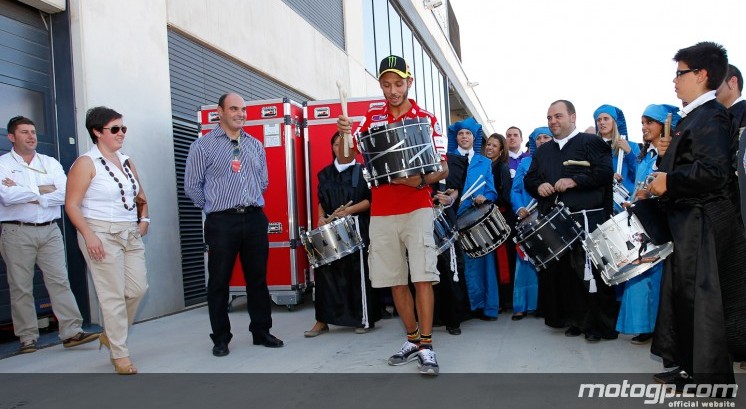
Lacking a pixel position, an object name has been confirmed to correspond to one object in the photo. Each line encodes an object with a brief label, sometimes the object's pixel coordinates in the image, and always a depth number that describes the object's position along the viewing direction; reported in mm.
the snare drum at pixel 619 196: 5246
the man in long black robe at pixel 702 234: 3160
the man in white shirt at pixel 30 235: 5309
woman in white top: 4398
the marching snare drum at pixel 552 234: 4742
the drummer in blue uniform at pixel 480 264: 6109
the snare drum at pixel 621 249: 3791
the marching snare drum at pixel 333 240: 5398
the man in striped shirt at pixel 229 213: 4957
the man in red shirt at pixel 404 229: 4289
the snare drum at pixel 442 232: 5139
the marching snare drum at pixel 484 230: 5496
